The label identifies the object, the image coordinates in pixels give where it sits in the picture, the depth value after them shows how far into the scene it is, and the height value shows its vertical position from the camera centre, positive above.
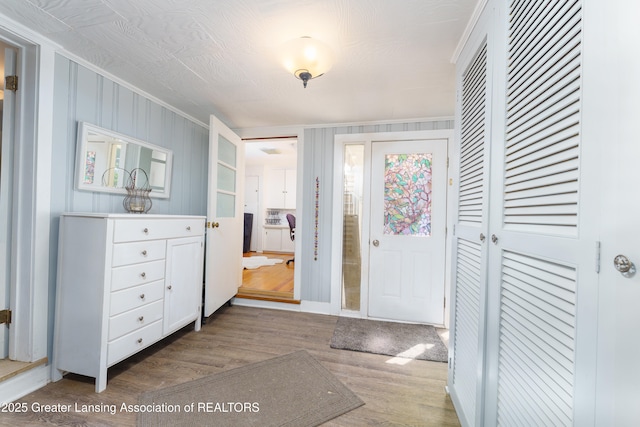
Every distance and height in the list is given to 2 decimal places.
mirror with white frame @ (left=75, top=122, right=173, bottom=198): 1.85 +0.39
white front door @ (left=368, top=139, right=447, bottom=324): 2.77 -0.16
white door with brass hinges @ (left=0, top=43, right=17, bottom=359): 1.64 +0.05
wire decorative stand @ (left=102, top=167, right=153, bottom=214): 2.08 +0.18
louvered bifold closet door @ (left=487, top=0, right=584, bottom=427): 0.65 +0.00
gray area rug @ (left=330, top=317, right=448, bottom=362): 2.19 -1.17
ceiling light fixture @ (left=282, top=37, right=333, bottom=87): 1.52 +0.96
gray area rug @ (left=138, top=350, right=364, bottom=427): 1.42 -1.16
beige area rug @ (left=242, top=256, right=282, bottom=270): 5.02 -1.06
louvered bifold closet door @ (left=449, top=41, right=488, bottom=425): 1.20 -0.14
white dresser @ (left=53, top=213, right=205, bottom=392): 1.60 -0.56
